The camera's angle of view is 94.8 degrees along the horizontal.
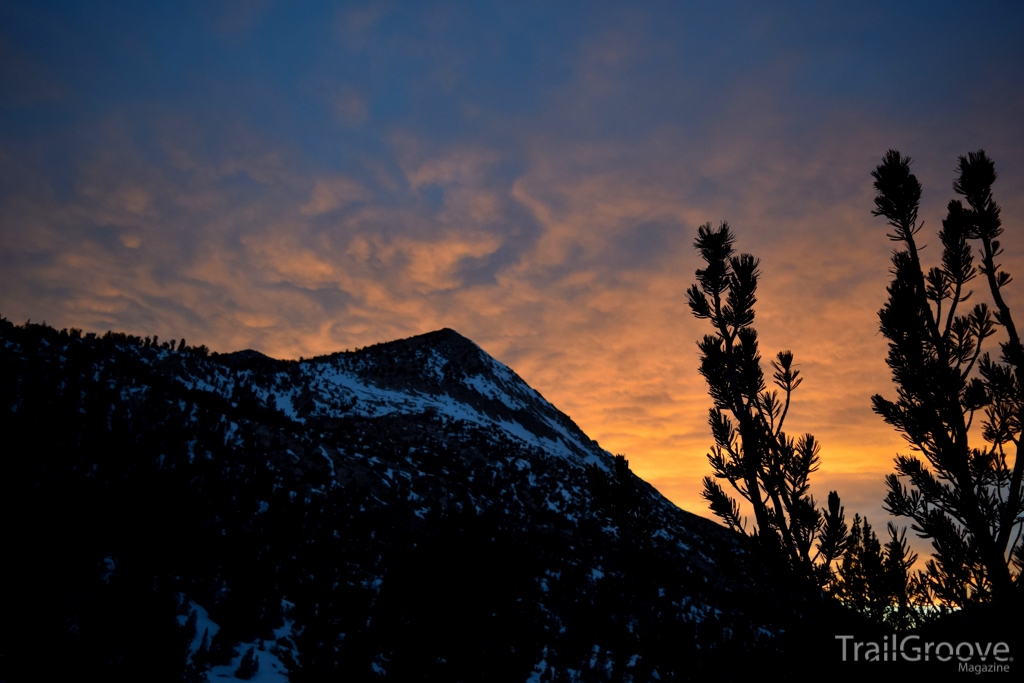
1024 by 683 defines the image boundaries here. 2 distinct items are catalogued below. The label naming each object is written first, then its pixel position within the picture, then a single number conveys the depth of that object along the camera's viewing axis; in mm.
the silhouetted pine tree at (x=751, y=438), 3992
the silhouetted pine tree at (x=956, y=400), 3293
